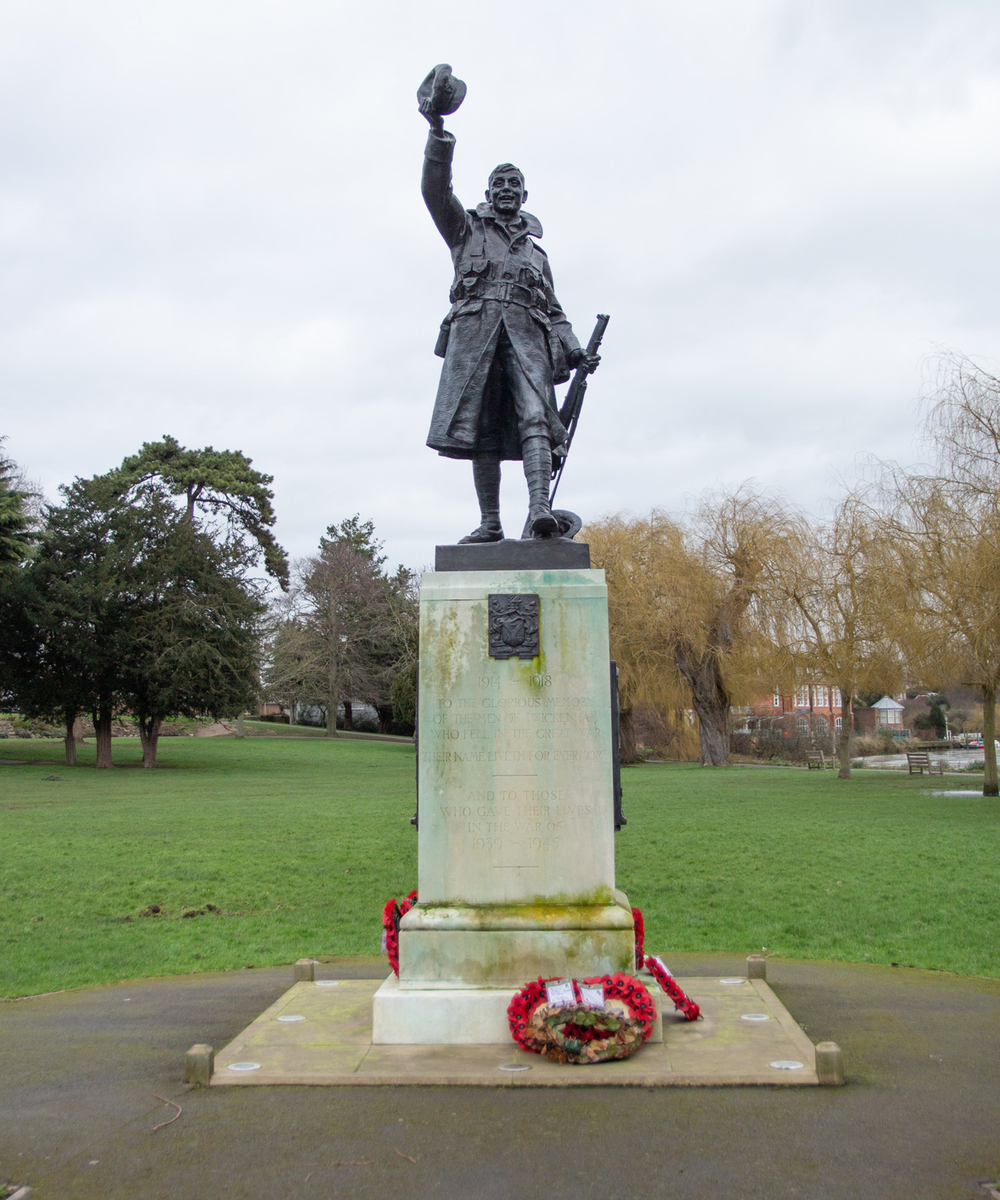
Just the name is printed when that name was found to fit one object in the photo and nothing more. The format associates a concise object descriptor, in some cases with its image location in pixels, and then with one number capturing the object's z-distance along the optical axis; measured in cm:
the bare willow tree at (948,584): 2041
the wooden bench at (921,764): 3422
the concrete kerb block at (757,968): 646
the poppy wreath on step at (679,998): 543
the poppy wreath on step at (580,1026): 479
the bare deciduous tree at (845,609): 2541
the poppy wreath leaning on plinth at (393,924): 565
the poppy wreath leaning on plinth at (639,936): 571
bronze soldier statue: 624
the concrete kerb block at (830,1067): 453
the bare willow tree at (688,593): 3453
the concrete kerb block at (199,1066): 464
